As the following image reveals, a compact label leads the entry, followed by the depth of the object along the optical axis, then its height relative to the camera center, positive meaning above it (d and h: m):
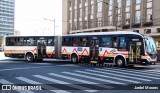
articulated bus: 22.77 +0.17
